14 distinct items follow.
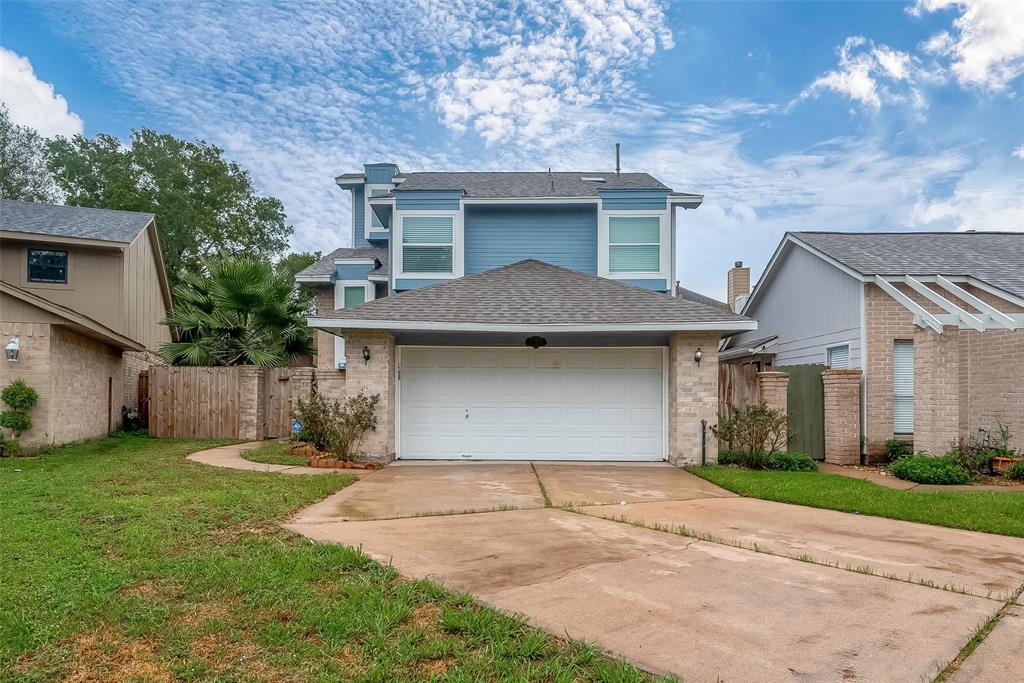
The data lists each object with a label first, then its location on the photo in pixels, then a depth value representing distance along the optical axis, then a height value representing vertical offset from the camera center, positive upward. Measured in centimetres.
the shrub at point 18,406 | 1030 -91
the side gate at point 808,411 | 1073 -98
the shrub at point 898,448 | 1024 -159
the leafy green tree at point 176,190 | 2753 +801
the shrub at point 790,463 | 943 -171
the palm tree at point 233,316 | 1374 +95
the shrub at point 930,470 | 823 -161
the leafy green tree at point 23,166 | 2655 +872
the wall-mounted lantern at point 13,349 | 1051 +10
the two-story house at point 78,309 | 1076 +105
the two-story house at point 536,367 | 988 -18
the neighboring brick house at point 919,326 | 891 +55
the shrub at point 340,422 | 974 -110
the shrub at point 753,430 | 962 -120
